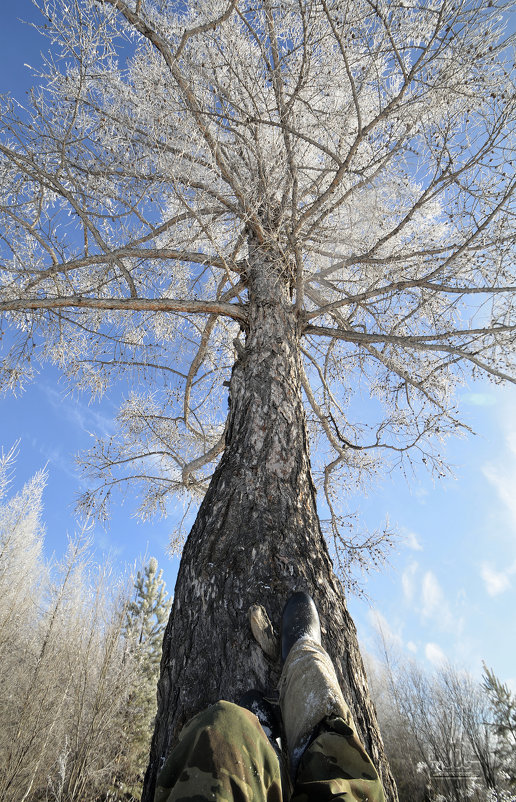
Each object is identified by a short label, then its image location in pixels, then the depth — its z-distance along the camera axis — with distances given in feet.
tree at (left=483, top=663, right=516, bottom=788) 26.89
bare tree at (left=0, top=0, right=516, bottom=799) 5.88
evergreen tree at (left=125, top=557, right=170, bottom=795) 31.37
